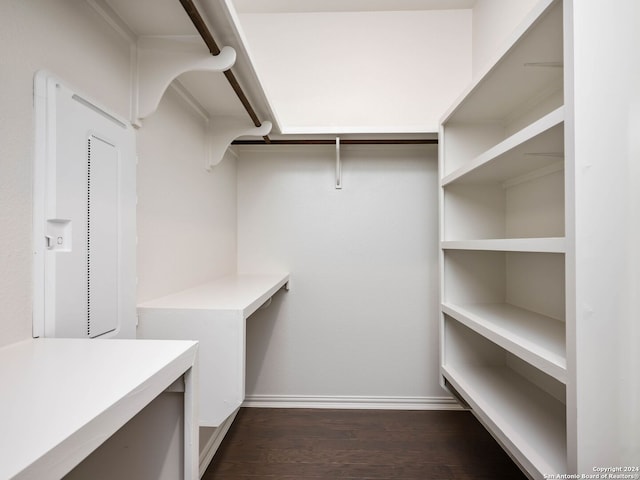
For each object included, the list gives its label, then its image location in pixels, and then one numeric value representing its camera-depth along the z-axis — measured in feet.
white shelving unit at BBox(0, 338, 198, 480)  1.21
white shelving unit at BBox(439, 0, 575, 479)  3.15
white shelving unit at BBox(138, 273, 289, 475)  3.27
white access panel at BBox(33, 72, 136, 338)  2.45
